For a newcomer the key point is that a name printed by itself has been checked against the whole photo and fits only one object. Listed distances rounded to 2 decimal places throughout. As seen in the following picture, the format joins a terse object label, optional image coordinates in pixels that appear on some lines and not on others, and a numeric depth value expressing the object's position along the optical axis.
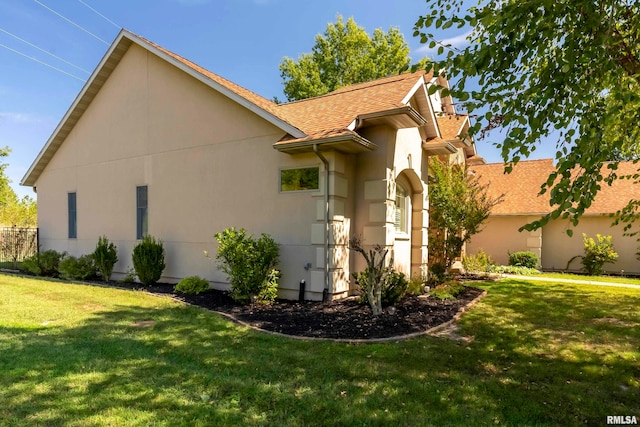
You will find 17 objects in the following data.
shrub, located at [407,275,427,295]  9.53
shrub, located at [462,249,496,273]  15.16
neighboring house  16.73
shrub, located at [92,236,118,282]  12.18
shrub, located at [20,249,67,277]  13.82
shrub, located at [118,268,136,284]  11.90
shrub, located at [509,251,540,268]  17.25
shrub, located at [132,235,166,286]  11.02
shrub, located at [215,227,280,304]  8.34
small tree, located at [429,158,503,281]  11.46
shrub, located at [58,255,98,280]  12.76
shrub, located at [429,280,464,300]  9.03
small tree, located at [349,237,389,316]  7.31
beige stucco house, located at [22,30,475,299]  8.86
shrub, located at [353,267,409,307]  7.99
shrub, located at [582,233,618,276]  15.98
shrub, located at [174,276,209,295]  9.78
